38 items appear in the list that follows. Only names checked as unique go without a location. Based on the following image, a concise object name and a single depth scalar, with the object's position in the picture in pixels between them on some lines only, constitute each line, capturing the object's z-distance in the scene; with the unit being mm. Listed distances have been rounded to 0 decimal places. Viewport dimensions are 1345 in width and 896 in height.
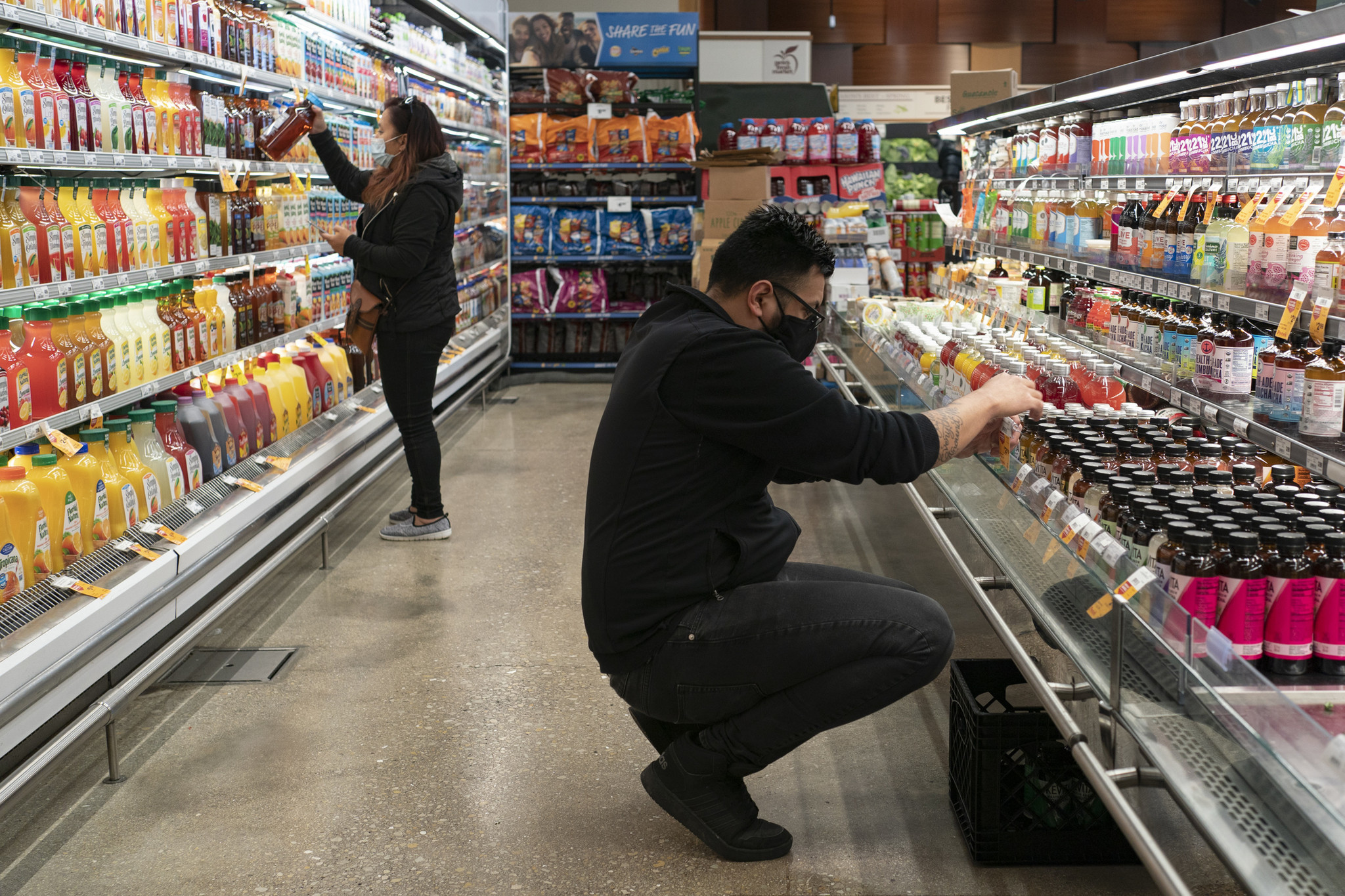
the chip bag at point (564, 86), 9156
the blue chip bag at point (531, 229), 9266
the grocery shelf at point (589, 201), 9273
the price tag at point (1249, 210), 2820
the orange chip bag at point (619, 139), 9000
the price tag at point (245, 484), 3891
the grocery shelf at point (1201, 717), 1492
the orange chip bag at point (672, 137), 9000
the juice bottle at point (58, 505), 2869
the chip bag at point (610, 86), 9117
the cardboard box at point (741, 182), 7020
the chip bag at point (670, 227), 9242
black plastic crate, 2482
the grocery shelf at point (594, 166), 9016
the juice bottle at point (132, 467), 3283
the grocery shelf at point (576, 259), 9289
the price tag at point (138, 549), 3123
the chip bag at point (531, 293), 9391
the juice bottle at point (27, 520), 2752
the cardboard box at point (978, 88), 6727
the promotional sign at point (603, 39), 9078
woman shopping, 4641
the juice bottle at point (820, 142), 7172
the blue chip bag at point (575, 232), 9281
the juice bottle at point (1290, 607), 1901
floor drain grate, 3600
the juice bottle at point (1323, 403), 2367
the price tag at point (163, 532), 3277
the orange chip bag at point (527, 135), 9094
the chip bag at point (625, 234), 9266
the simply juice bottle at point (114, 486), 3189
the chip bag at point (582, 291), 9391
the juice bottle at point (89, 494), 3059
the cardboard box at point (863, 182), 7012
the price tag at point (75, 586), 2816
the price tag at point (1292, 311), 2469
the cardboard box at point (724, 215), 7074
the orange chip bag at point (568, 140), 9055
